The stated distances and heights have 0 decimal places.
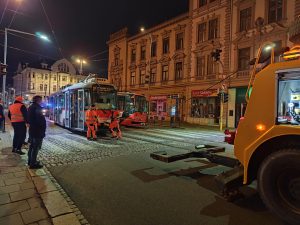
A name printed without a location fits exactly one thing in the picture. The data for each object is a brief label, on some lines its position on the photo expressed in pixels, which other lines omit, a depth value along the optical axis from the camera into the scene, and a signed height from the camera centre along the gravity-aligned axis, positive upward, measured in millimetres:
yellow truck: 3287 -399
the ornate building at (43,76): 67562 +8524
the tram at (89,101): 13195 +282
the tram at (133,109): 20391 -185
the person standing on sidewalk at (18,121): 7967 -547
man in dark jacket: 6227 -621
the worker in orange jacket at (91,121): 11945 -777
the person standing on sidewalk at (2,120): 12494 -879
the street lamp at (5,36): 17736 +5150
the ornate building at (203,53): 21688 +6290
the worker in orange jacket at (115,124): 12555 -920
